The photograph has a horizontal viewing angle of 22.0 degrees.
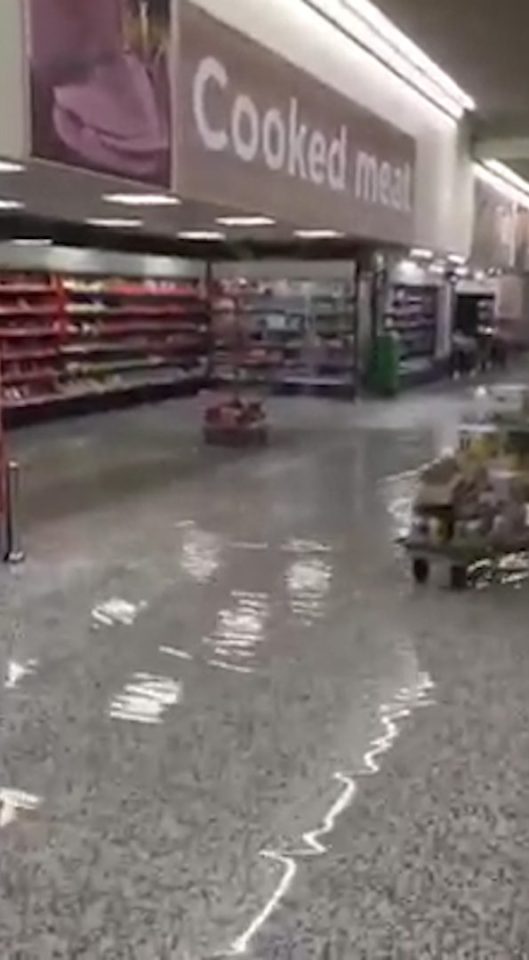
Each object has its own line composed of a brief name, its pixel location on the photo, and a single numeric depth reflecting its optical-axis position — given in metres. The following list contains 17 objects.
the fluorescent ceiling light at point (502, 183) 19.17
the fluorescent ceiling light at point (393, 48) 10.88
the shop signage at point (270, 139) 7.98
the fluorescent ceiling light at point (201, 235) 15.03
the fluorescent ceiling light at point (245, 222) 11.10
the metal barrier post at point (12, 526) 6.99
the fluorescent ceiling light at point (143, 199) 8.84
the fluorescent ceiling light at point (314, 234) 12.77
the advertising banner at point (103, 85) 6.24
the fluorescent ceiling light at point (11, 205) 10.87
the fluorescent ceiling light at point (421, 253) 15.62
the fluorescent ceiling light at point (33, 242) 14.59
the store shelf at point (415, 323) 21.55
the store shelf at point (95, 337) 15.37
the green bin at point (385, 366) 19.64
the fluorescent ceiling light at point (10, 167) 6.83
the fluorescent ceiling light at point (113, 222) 13.20
